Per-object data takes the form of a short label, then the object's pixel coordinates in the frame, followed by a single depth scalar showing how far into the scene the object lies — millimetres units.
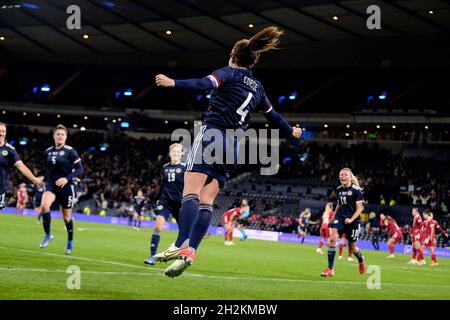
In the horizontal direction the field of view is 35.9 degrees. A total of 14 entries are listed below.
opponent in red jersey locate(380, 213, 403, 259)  30156
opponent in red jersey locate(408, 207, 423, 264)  27109
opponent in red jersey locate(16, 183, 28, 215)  44469
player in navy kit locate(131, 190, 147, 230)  41406
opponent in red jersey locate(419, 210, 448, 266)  27641
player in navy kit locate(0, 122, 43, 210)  13836
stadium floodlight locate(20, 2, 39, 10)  46166
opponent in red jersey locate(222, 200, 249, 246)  31328
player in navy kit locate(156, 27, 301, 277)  8398
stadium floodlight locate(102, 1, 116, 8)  45500
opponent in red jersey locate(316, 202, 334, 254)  28066
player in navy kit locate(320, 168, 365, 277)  17062
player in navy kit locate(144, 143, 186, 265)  15734
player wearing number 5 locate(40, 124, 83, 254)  16328
